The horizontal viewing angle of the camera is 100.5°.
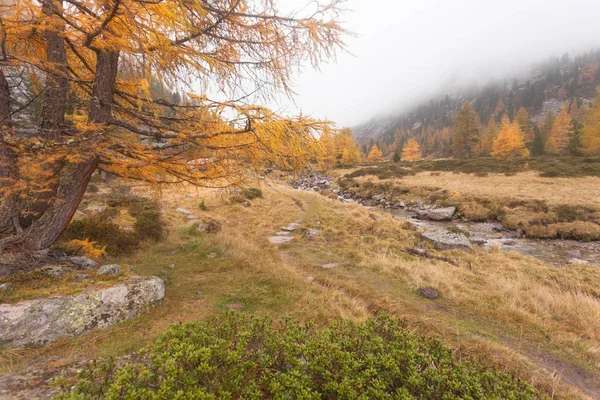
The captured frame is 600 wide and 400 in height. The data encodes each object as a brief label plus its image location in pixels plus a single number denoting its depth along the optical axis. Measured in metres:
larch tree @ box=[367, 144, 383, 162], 71.81
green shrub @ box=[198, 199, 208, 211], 16.02
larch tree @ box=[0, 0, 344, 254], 3.76
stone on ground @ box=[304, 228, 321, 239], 12.30
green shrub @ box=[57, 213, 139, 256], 6.76
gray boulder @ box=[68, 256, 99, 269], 5.20
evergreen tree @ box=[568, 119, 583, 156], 38.53
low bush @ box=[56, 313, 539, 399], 1.90
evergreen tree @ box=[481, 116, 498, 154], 55.08
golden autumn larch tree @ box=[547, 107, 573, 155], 50.69
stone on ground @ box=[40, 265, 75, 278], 4.38
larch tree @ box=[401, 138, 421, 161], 68.38
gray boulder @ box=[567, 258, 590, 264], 10.89
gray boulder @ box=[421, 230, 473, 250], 11.80
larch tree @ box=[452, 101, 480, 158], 52.92
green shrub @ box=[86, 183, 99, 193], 15.21
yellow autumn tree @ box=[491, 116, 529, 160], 43.65
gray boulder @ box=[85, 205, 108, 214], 9.35
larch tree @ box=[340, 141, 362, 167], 56.37
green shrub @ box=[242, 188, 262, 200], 19.55
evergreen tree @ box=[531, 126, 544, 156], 45.44
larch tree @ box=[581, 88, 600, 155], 35.72
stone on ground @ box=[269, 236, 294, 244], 11.22
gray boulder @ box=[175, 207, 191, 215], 14.13
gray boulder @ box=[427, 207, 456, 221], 19.82
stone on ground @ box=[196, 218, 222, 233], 10.70
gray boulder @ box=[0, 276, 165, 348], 3.27
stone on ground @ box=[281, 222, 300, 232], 13.45
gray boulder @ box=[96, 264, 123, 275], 4.74
